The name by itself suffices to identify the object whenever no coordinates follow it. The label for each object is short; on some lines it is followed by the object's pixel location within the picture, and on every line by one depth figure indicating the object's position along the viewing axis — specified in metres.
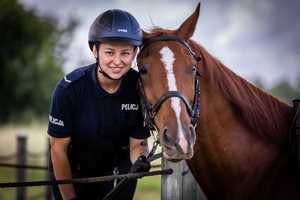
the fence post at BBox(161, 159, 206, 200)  4.18
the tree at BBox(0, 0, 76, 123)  24.79
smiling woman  3.48
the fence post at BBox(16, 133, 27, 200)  8.13
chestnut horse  3.29
